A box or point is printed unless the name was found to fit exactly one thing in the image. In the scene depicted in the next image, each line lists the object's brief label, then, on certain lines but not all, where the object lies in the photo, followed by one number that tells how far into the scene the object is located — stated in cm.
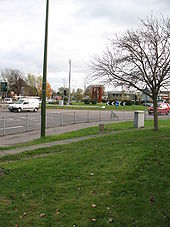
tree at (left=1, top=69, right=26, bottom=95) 9962
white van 3938
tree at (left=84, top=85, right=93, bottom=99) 10280
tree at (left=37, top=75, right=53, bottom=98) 10542
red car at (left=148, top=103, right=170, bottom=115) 3634
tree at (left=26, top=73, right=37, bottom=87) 11125
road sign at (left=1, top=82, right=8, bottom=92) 3644
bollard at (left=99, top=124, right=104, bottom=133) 1619
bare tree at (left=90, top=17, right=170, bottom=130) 1409
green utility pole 1353
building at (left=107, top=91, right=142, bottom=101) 12471
